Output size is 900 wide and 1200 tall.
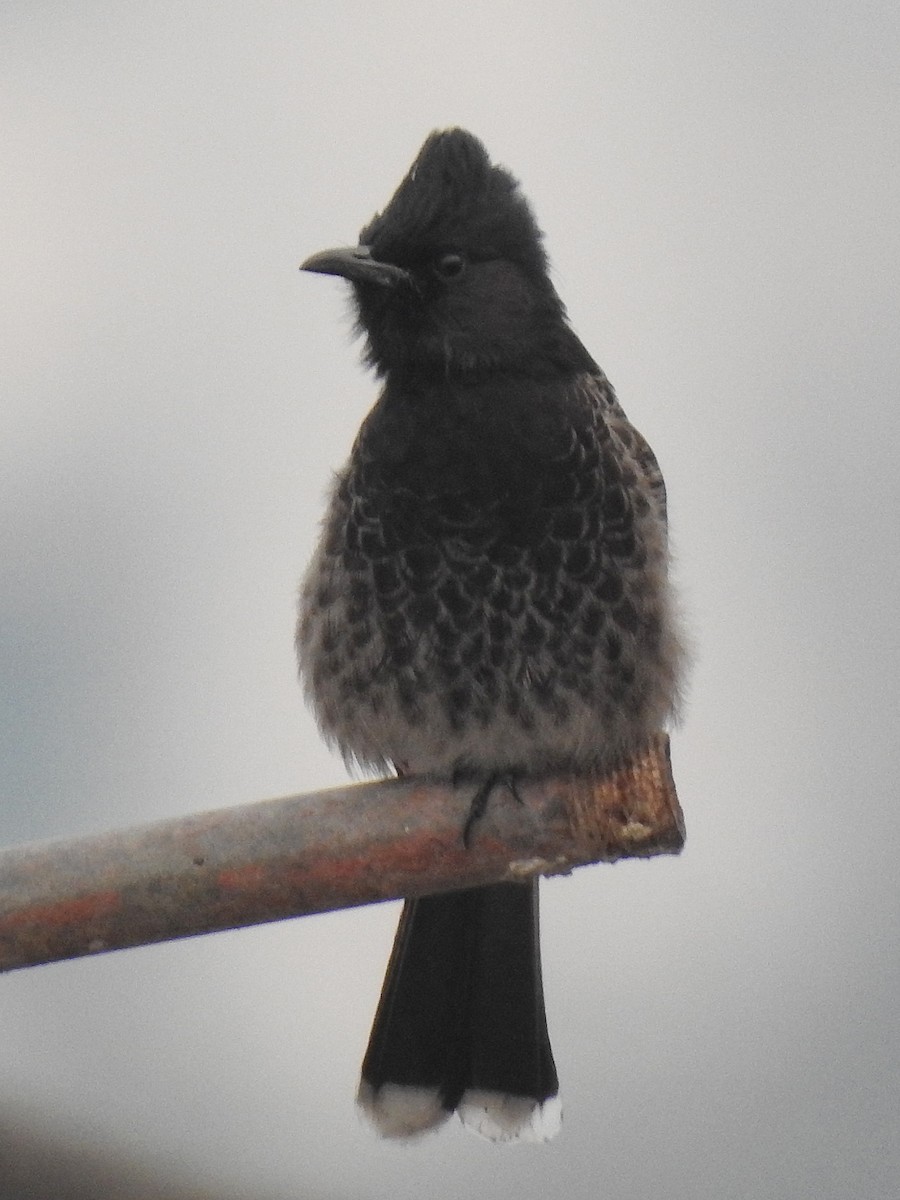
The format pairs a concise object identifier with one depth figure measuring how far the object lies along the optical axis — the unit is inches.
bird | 255.9
